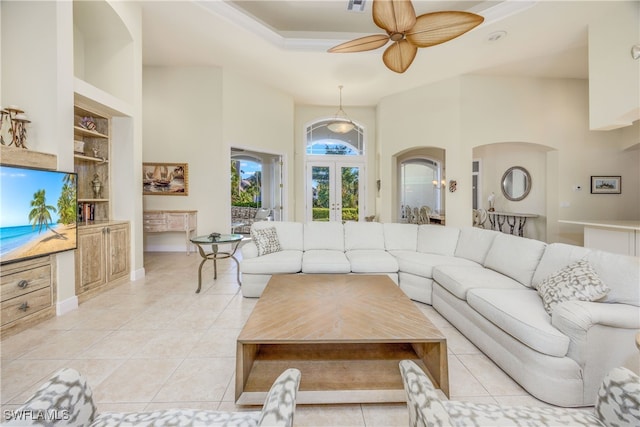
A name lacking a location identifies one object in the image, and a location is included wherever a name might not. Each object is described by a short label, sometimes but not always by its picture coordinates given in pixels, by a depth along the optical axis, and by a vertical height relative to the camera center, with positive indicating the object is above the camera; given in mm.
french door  7992 +586
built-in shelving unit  3346 -15
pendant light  6508 +2052
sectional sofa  1664 -675
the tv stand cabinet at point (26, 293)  2449 -789
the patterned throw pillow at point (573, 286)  1840 -548
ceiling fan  2328 +1721
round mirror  7223 +730
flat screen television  2381 +2
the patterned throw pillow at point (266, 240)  3695 -411
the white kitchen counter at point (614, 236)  3711 -408
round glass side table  3615 -394
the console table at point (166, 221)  5641 -199
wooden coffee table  1659 -957
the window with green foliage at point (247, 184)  9648 +979
